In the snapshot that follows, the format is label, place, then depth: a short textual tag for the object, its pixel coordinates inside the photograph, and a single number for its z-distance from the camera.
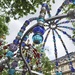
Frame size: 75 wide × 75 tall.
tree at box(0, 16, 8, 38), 21.19
